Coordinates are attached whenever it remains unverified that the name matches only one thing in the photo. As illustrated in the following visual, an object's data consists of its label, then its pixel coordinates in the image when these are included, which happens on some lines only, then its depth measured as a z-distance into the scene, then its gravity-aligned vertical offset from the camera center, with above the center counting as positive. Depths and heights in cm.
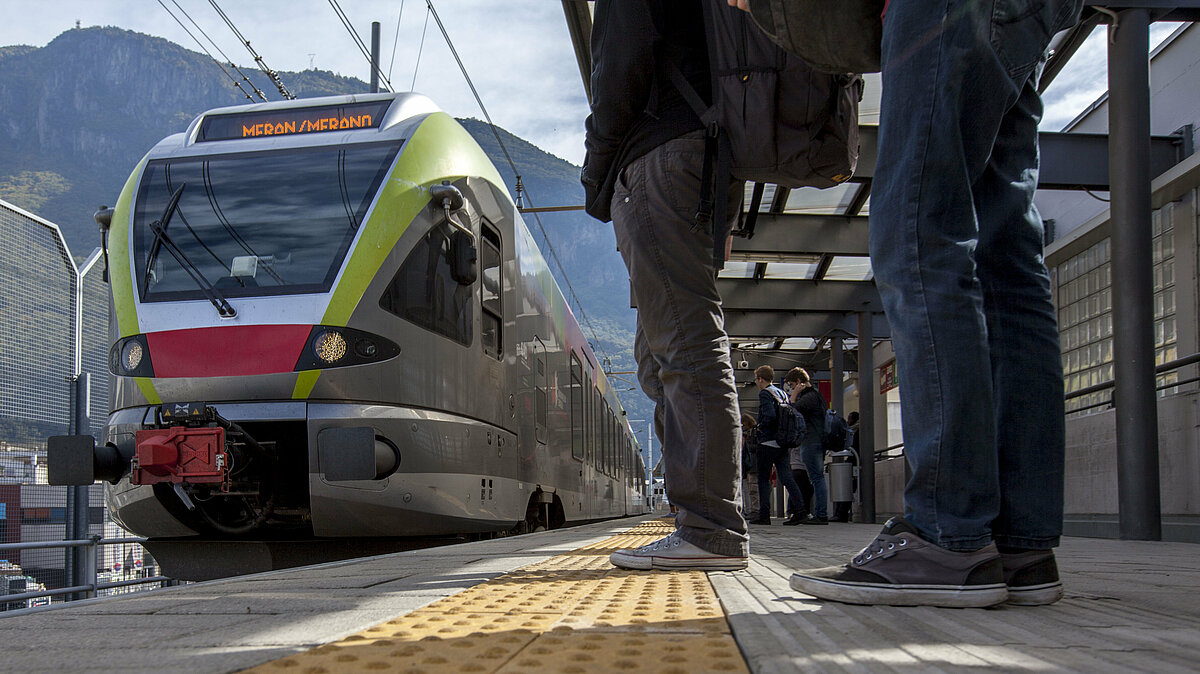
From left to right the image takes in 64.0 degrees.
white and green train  555 +53
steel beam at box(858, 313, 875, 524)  1487 -19
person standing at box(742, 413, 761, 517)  1150 -69
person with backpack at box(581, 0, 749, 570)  288 +49
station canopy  919 +229
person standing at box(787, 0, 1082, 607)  188 +12
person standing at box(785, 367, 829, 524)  1096 -22
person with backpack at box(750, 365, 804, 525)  1015 -13
